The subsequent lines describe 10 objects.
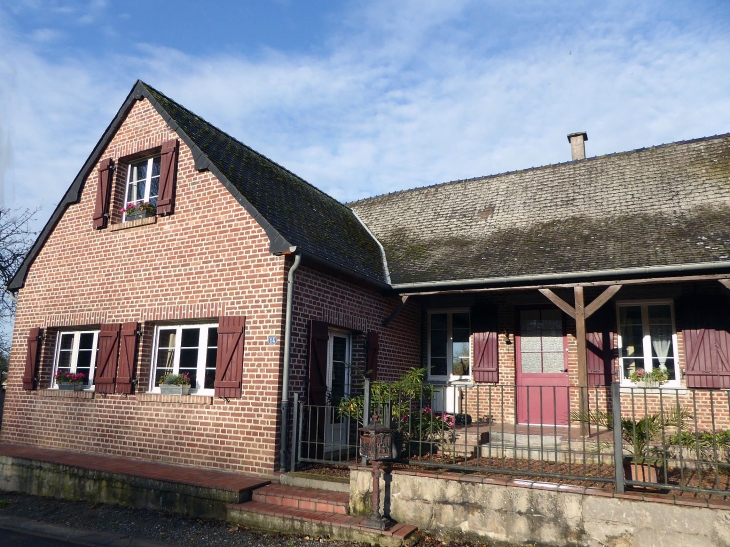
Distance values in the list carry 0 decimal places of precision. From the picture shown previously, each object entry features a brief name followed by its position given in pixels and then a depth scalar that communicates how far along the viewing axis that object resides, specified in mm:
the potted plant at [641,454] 5656
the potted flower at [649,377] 9617
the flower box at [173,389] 8672
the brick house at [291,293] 8266
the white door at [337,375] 8867
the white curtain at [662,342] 9836
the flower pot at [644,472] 5754
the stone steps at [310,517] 5934
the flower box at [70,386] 10078
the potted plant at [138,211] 9961
